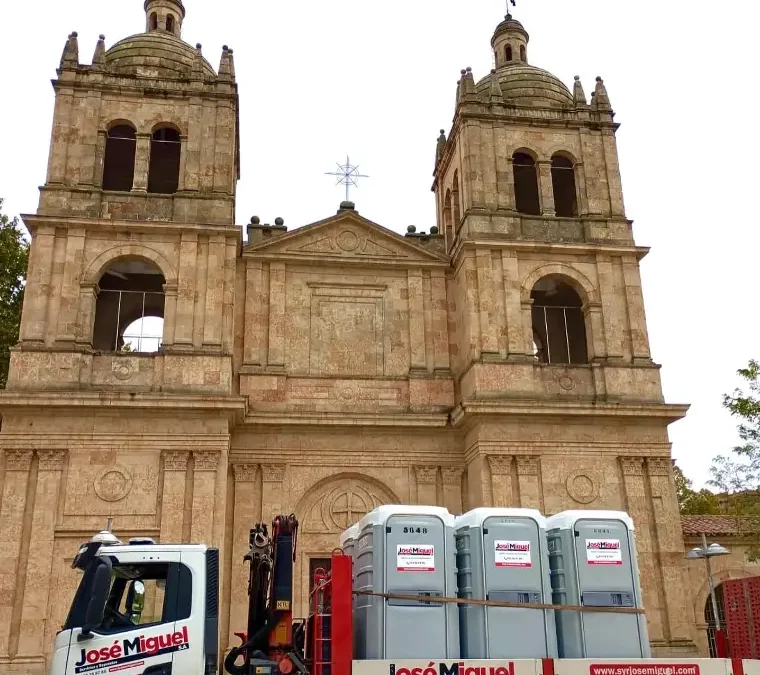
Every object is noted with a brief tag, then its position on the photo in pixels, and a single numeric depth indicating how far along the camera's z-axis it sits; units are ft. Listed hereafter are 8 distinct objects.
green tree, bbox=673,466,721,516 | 130.21
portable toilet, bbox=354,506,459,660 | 30.12
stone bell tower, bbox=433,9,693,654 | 69.21
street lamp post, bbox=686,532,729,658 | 49.90
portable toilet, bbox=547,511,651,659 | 31.24
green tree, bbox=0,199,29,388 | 89.40
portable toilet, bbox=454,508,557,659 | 30.66
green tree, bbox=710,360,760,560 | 71.05
